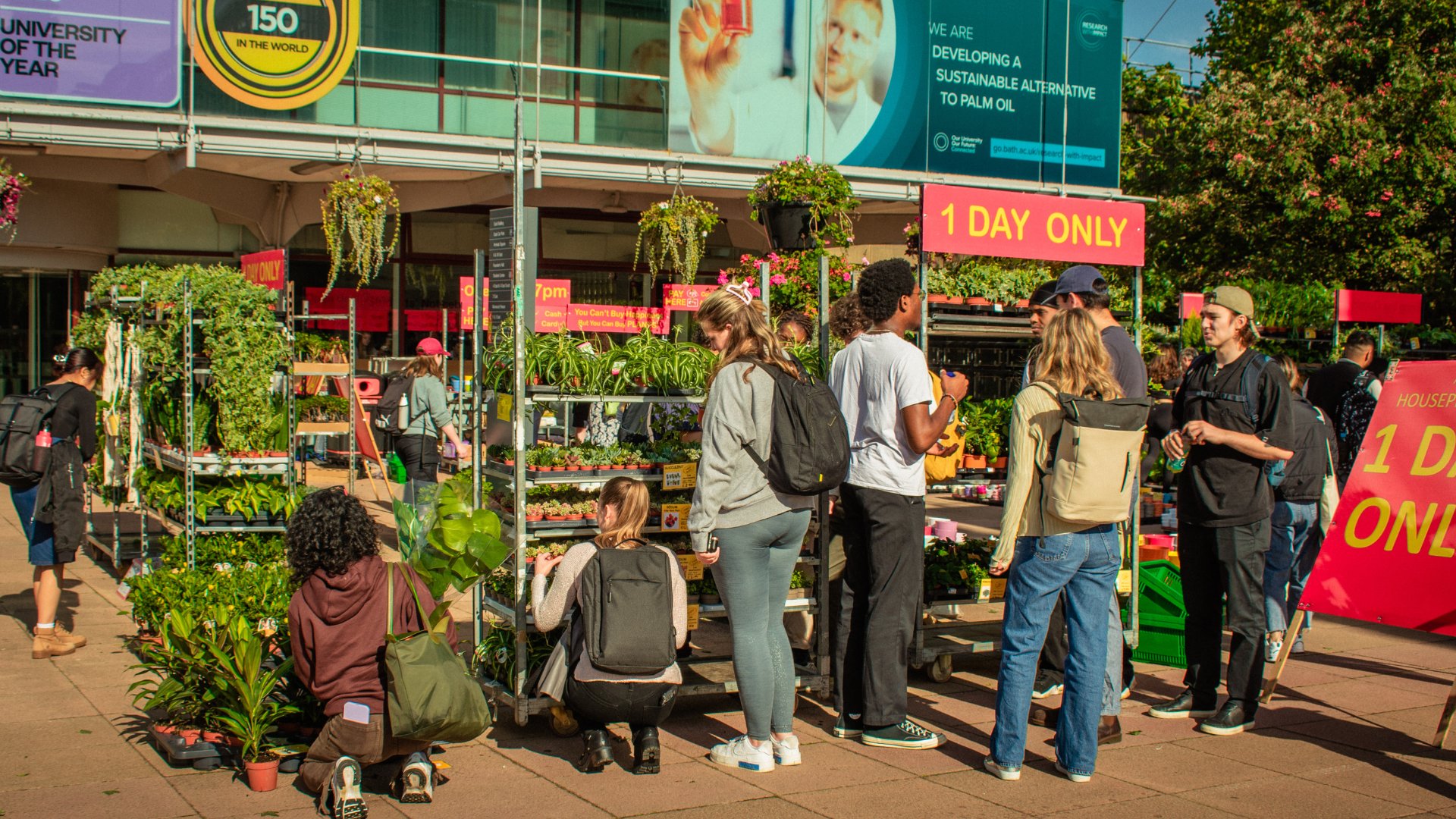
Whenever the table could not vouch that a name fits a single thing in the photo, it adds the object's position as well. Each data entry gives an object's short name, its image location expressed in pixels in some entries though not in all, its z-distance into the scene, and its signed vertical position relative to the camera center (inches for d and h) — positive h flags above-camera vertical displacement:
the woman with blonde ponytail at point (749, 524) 185.3 -23.1
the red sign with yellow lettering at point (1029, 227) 237.5 +29.7
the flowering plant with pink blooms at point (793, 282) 346.9 +24.8
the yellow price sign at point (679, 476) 219.3 -19.0
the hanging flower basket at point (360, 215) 519.5 +62.8
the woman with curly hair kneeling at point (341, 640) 173.9 -39.2
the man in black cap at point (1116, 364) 207.0 +2.3
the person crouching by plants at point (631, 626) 187.6 -41.0
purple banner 521.3 +130.5
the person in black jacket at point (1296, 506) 257.6 -27.1
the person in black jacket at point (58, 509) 260.7 -32.5
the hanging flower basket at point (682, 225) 510.0 +59.7
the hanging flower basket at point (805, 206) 356.8 +47.7
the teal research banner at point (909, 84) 657.6 +161.1
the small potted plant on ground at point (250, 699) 181.0 -50.8
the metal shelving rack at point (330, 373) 434.3 -3.9
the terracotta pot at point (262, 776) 178.9 -59.6
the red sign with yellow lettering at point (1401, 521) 203.5 -23.4
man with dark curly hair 198.1 -19.2
